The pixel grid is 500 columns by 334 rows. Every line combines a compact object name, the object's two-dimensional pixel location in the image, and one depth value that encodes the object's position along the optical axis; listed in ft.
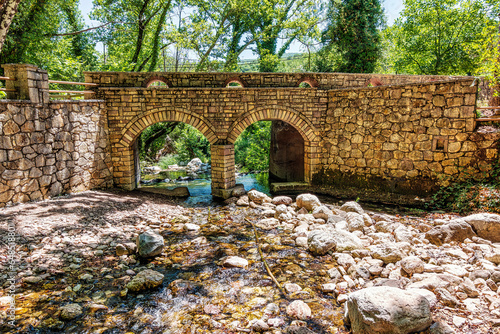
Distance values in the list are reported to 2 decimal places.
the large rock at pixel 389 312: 8.95
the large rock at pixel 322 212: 20.82
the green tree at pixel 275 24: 51.24
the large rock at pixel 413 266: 12.42
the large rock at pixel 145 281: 12.23
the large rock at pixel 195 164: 53.27
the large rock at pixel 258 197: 26.23
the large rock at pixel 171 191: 28.43
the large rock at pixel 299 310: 10.71
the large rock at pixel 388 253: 13.79
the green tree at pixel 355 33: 47.26
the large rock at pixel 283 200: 25.51
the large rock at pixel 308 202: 23.29
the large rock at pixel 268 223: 20.19
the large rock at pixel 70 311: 10.07
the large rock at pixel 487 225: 14.90
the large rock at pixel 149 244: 15.19
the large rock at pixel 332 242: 15.57
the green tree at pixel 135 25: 43.70
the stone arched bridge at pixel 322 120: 21.89
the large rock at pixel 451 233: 15.11
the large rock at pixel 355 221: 18.39
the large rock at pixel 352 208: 21.44
